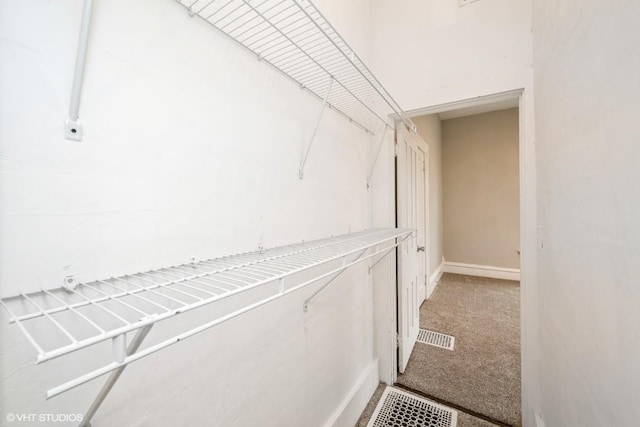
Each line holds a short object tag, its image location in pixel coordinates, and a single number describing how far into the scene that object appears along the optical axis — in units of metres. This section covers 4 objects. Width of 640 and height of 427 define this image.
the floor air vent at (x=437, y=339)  2.38
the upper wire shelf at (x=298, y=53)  0.81
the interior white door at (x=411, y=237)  1.99
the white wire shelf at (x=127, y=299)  0.32
